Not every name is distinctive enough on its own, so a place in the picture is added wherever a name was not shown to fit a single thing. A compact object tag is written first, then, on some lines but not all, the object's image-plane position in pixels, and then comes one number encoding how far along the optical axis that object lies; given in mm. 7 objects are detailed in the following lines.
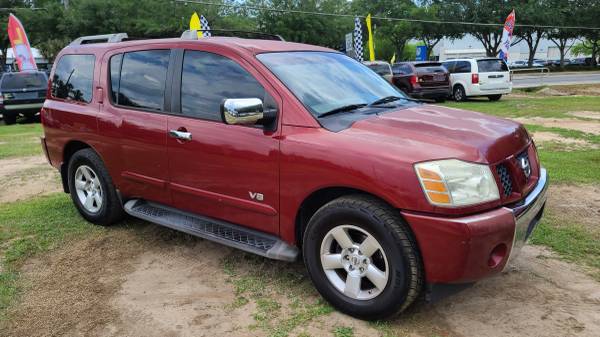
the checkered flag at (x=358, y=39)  24531
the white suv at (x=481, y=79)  18078
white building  78250
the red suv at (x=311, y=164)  2842
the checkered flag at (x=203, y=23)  20891
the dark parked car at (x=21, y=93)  15133
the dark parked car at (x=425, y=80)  17984
